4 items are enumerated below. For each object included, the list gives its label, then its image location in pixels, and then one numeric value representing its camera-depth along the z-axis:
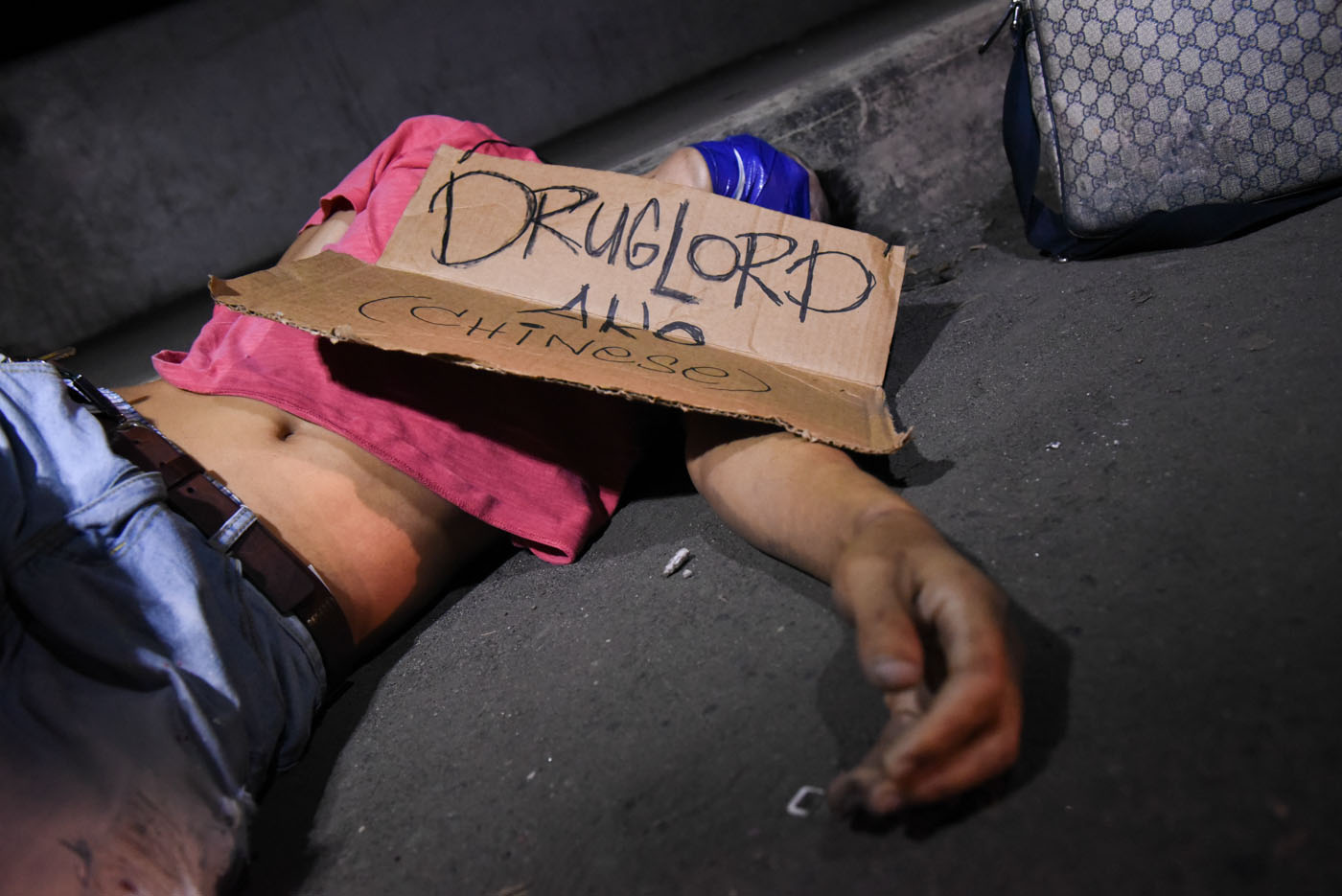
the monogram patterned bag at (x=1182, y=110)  1.32
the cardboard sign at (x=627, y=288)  0.95
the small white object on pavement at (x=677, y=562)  1.05
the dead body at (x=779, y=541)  0.58
